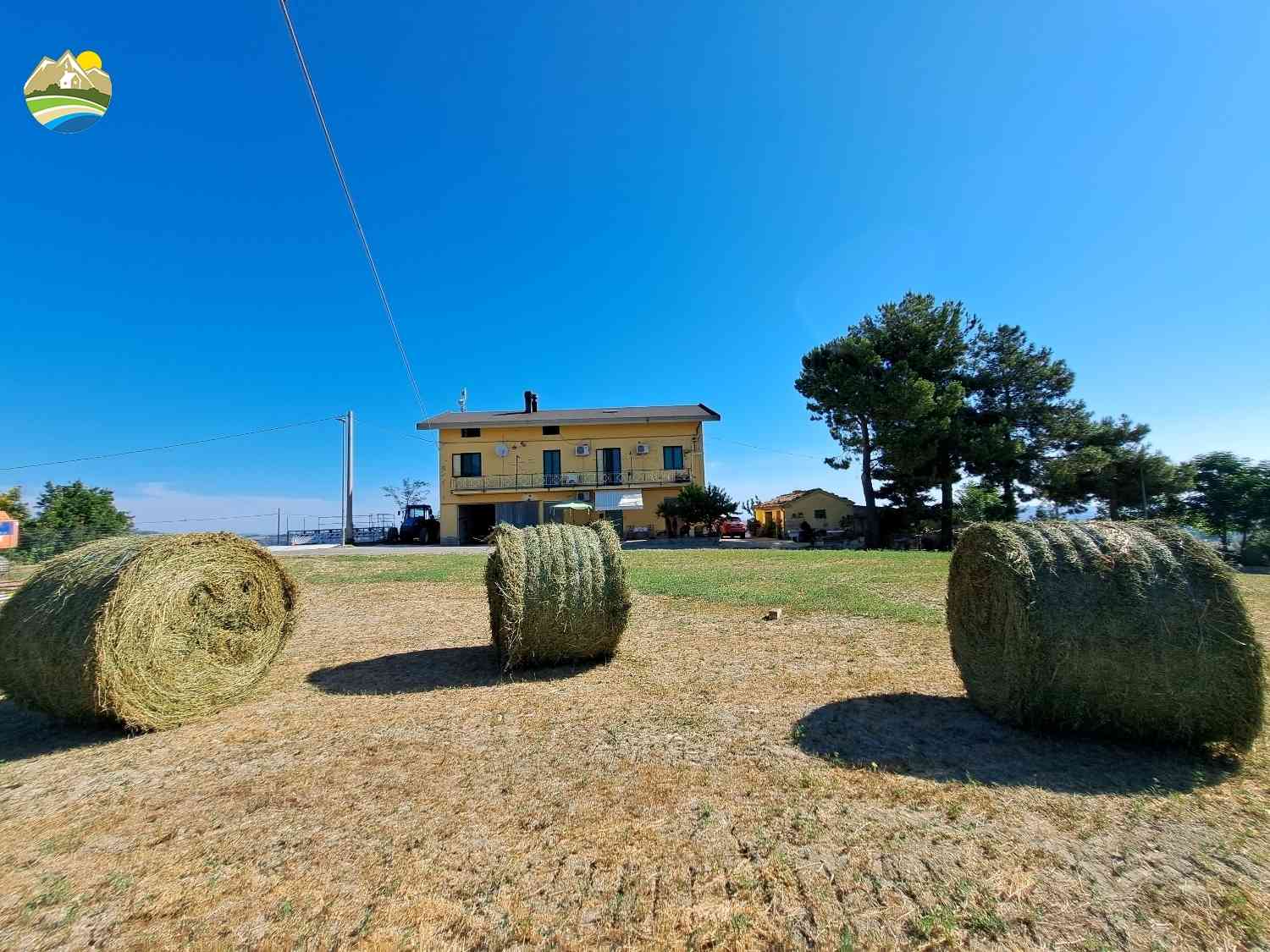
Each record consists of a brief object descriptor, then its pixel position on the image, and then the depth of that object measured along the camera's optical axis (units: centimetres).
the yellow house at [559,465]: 3625
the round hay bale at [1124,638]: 351
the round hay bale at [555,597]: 568
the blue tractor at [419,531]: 3634
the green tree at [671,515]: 3317
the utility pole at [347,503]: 3108
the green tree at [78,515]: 1680
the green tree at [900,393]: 2602
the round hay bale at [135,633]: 404
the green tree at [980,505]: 2673
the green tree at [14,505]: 1873
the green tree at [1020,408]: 2819
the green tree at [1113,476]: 2695
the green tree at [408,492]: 5306
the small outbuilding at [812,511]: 4141
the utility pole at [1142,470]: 2755
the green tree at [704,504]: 3031
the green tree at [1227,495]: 2383
